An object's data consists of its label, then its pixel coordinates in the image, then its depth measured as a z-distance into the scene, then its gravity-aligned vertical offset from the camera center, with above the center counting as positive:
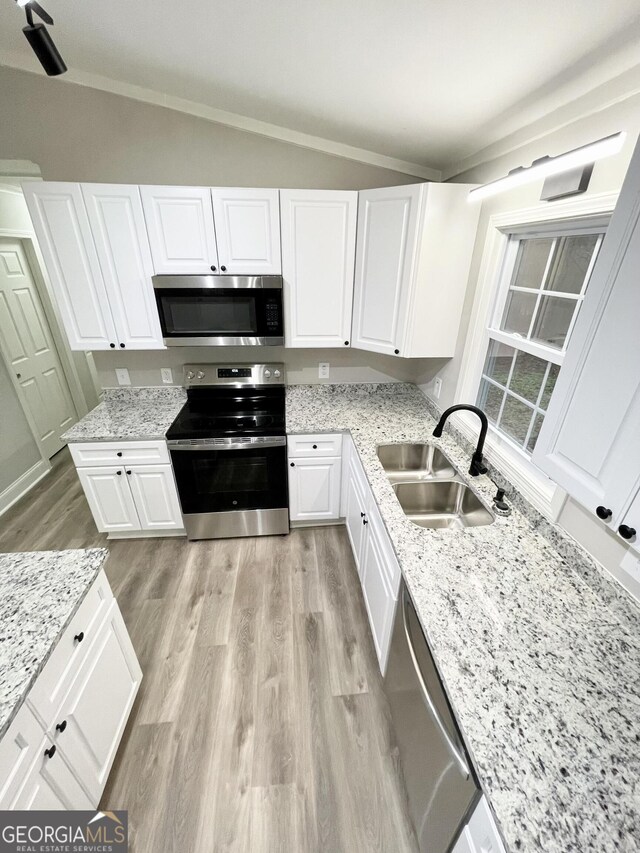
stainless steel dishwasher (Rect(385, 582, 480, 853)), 0.83 -1.23
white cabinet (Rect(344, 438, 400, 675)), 1.39 -1.25
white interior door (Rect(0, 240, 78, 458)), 2.94 -0.71
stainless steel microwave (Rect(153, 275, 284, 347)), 1.91 -0.22
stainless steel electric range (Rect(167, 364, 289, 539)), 2.10 -1.03
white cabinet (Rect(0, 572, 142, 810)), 0.87 -1.26
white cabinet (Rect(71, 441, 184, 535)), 2.09 -1.30
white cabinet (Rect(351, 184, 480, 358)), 1.72 +0.03
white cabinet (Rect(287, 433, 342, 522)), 2.18 -1.27
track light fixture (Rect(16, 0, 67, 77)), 0.89 +0.58
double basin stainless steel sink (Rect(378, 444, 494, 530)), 1.60 -1.02
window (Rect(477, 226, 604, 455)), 1.35 -0.11
